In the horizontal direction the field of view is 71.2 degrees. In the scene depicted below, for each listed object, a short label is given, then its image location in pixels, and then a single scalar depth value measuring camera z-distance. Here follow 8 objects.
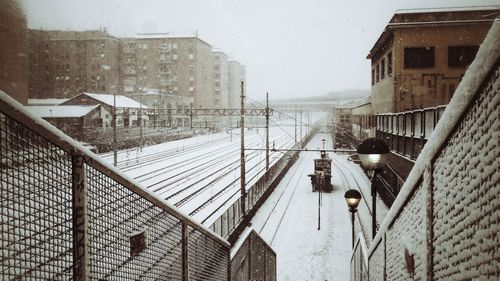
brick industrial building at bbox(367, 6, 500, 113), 20.14
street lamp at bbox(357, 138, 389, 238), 5.98
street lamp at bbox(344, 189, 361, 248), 10.86
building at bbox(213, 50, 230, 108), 94.12
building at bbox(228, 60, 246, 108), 105.50
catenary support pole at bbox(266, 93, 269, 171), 21.16
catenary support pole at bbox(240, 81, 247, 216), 16.49
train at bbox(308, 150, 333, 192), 24.42
